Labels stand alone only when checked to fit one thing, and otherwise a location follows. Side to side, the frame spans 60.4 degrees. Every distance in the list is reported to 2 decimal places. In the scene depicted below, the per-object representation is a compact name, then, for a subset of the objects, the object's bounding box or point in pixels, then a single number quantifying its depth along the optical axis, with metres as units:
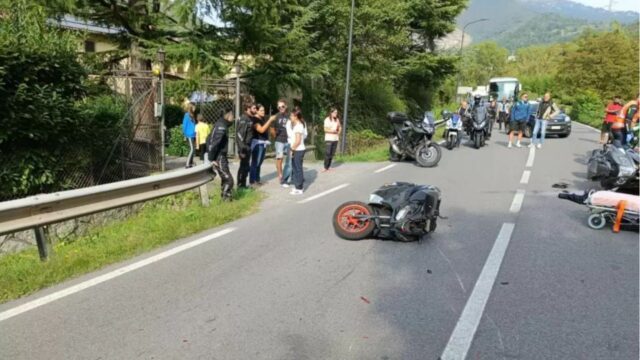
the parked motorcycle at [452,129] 18.02
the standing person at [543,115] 17.03
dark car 22.99
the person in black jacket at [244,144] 10.32
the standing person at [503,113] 26.92
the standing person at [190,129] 14.04
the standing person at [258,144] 11.24
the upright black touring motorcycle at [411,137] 14.04
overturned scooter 6.67
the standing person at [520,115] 19.25
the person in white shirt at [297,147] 10.48
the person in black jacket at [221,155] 9.69
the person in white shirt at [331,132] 13.38
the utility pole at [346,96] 17.02
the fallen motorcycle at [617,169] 9.01
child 13.62
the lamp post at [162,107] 11.97
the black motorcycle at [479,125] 18.38
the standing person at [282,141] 11.55
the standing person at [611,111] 16.08
